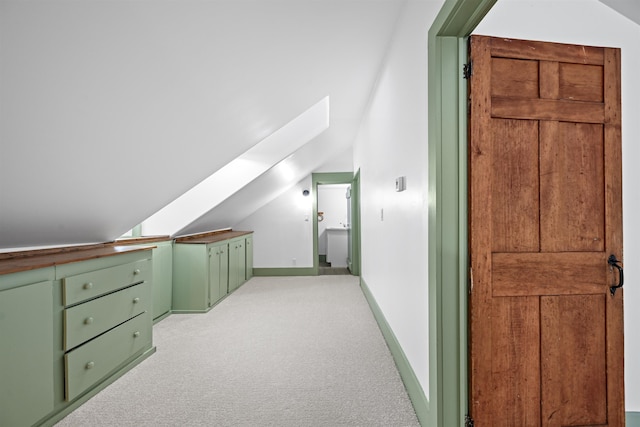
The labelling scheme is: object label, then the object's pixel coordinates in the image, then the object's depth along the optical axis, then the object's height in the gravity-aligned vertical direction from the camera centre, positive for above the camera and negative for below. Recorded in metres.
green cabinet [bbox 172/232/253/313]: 3.62 -0.69
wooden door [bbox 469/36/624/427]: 1.41 -0.10
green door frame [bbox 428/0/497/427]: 1.41 -0.03
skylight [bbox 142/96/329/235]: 3.65 +0.47
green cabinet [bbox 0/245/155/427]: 1.49 -0.63
